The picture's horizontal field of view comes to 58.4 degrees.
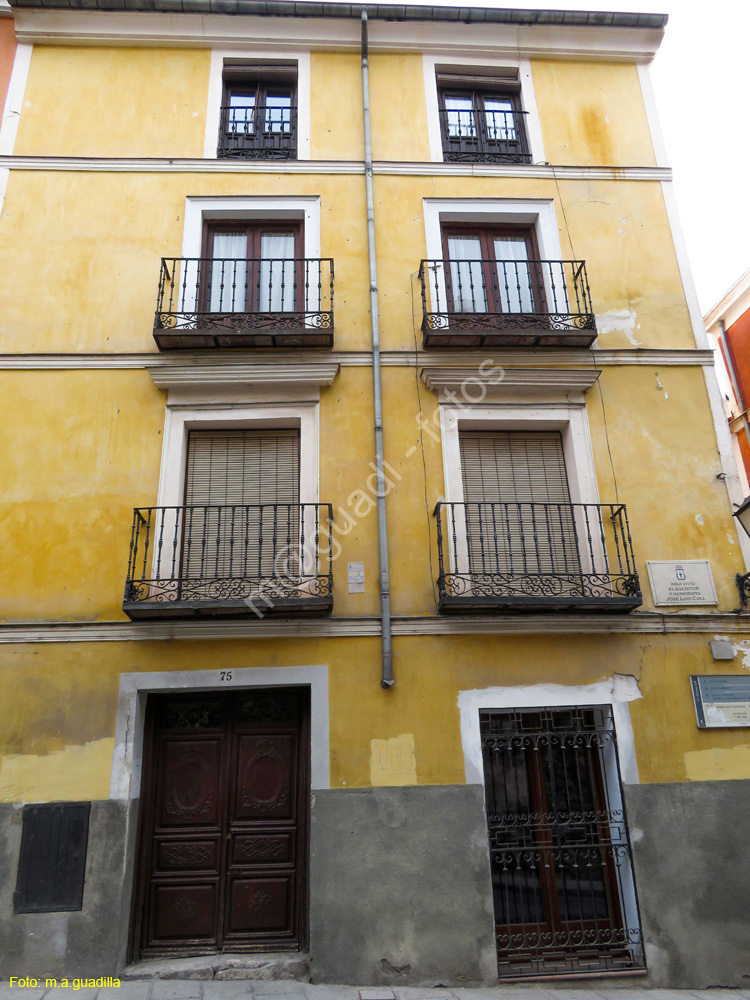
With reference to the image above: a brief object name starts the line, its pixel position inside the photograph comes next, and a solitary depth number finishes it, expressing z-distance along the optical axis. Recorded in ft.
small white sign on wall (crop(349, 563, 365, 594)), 24.34
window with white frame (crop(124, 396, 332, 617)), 23.68
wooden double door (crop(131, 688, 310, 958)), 22.43
